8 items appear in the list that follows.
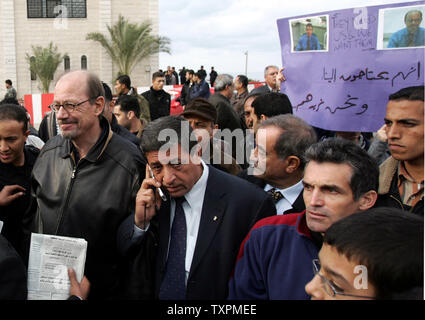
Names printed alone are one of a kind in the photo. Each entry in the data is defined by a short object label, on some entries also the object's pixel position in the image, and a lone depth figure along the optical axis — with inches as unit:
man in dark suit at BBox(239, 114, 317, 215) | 102.8
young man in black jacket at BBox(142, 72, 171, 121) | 301.0
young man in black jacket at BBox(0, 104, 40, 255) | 106.3
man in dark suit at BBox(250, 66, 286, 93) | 252.2
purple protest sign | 116.4
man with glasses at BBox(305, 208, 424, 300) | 47.3
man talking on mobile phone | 81.0
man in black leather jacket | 93.3
